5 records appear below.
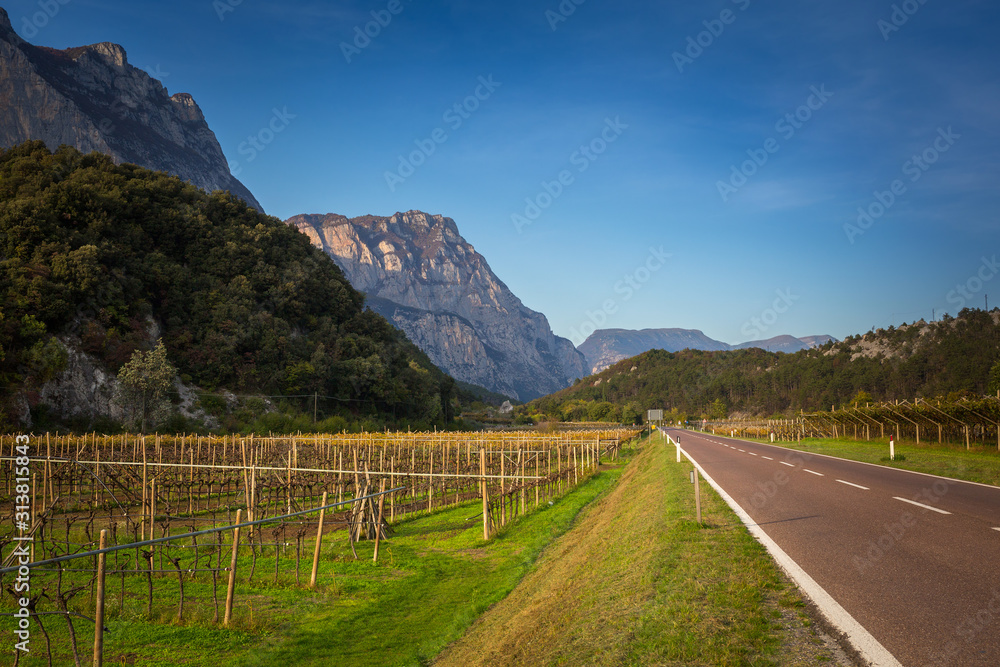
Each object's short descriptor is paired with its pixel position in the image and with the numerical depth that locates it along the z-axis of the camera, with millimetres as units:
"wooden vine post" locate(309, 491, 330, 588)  12312
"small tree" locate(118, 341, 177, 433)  52844
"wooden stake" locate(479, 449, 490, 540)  18062
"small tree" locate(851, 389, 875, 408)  85544
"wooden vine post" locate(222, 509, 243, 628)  9812
